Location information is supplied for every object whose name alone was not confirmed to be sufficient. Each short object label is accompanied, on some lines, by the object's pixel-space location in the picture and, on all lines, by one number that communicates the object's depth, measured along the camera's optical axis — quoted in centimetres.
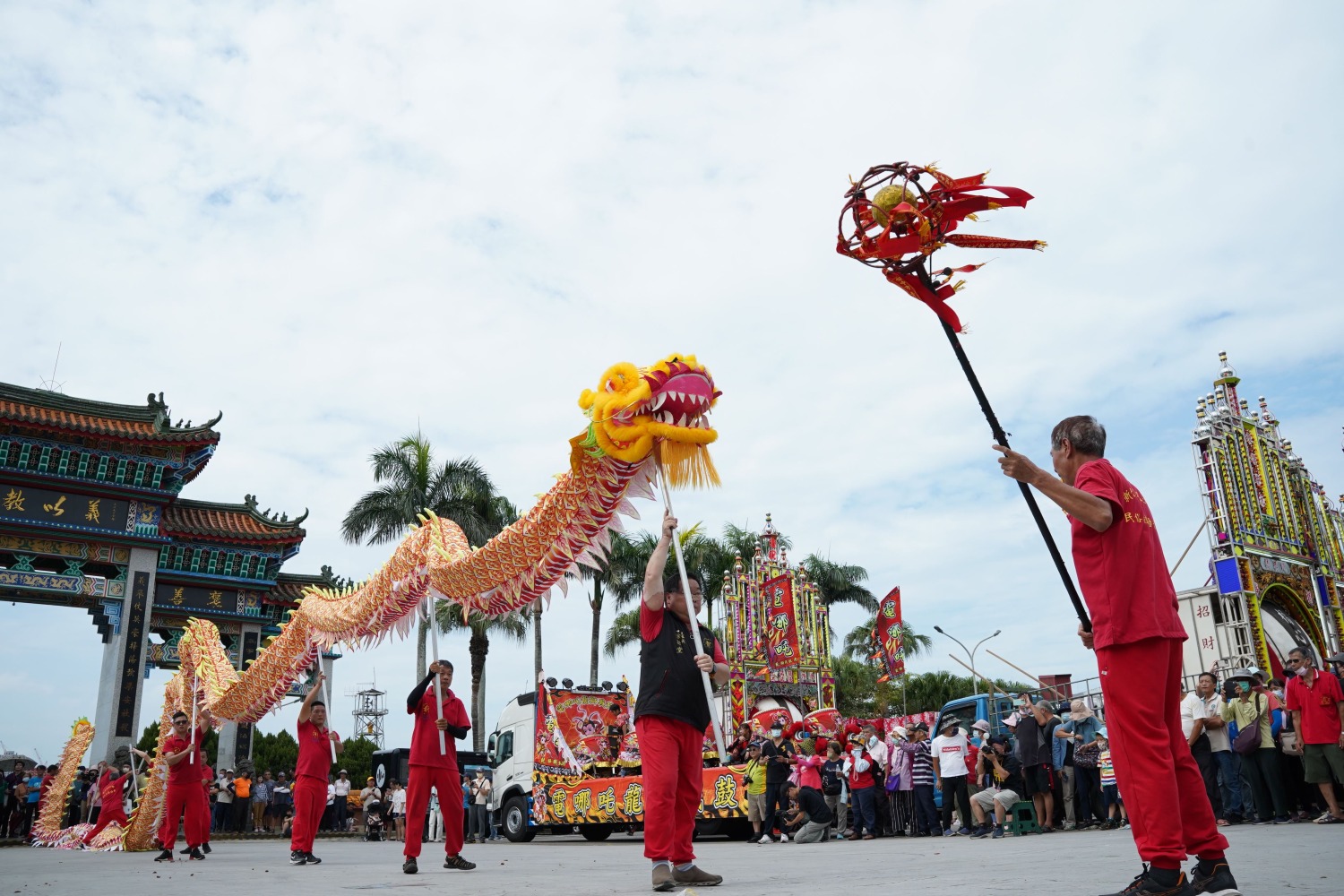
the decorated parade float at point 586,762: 1592
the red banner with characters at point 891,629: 2861
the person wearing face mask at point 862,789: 1443
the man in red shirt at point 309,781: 1050
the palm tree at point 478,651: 3028
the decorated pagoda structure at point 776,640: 2803
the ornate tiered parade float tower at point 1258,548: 2122
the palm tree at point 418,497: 3003
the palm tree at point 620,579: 3541
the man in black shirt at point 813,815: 1355
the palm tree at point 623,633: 3894
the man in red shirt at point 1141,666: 375
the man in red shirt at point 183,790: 1185
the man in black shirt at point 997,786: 1257
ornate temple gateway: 2369
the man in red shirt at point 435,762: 868
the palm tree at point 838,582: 4181
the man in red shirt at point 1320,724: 1021
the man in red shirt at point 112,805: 1578
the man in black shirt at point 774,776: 1407
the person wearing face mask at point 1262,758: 1101
